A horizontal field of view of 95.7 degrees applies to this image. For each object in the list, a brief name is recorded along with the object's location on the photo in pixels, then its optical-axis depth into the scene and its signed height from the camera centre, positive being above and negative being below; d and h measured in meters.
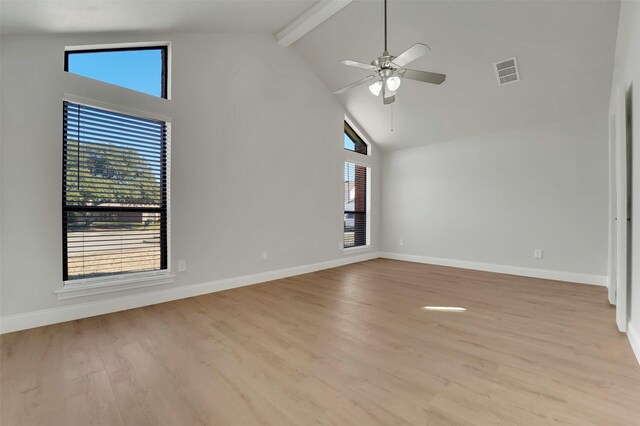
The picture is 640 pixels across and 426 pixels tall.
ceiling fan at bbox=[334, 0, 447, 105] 2.61 +1.33
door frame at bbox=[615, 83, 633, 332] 2.35 +0.00
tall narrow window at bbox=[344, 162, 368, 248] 6.09 +0.15
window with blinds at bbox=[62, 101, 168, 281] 2.83 +0.19
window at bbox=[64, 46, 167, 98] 2.92 +1.58
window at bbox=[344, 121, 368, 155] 6.09 +1.54
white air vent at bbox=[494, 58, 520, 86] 3.83 +1.93
